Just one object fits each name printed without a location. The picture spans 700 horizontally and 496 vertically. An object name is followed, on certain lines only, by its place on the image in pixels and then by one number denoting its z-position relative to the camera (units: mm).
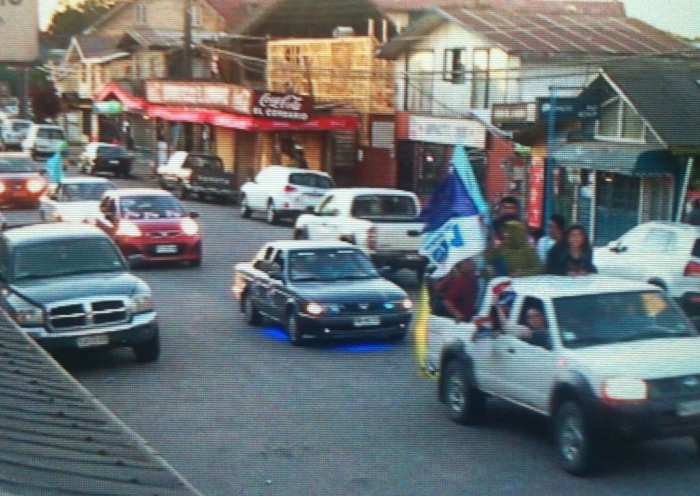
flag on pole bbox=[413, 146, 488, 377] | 9508
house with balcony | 20266
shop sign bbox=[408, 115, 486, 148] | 22422
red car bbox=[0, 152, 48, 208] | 24578
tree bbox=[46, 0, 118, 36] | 47219
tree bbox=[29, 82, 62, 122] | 46094
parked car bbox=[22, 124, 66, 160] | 35941
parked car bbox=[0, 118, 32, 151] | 39844
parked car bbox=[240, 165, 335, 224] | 22234
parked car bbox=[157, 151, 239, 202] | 26234
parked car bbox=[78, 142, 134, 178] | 32281
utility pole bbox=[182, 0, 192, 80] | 26698
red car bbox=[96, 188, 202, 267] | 15805
